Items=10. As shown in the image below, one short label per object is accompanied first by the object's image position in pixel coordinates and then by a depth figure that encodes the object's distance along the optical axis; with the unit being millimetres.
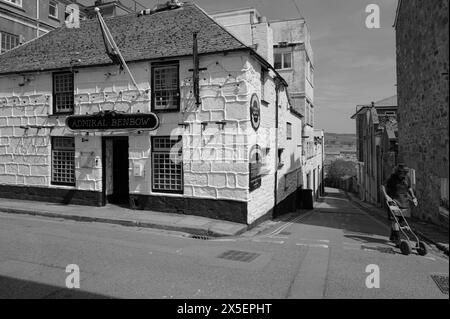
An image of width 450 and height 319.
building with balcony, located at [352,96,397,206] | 23969
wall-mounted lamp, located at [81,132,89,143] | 13232
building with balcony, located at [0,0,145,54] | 23394
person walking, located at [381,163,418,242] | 8341
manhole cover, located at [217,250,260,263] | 7246
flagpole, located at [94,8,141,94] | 11930
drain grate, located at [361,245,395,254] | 7870
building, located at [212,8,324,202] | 27969
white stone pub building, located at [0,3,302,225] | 11430
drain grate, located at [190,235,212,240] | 9672
